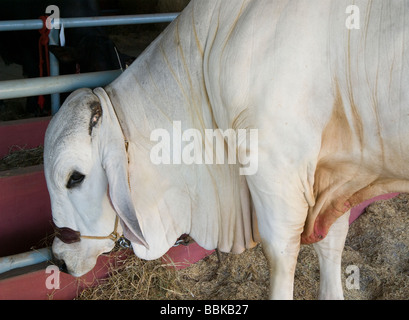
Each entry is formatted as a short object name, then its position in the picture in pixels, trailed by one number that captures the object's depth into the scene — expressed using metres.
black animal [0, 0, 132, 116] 4.04
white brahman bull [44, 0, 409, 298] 1.81
